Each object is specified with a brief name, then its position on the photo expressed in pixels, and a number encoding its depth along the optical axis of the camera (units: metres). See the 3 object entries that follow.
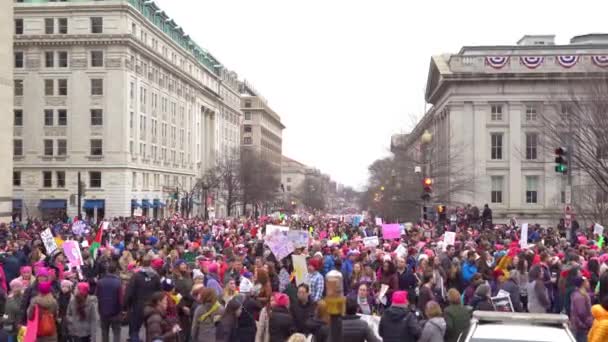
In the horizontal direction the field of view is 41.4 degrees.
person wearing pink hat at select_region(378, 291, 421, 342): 10.34
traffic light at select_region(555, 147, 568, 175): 25.30
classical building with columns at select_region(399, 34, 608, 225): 64.94
